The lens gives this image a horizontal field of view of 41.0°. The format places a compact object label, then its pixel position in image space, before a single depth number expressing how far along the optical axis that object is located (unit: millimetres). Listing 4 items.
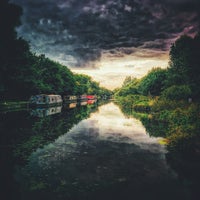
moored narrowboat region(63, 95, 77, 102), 103750
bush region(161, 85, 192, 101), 40844
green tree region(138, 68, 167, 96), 86938
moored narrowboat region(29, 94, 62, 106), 58038
